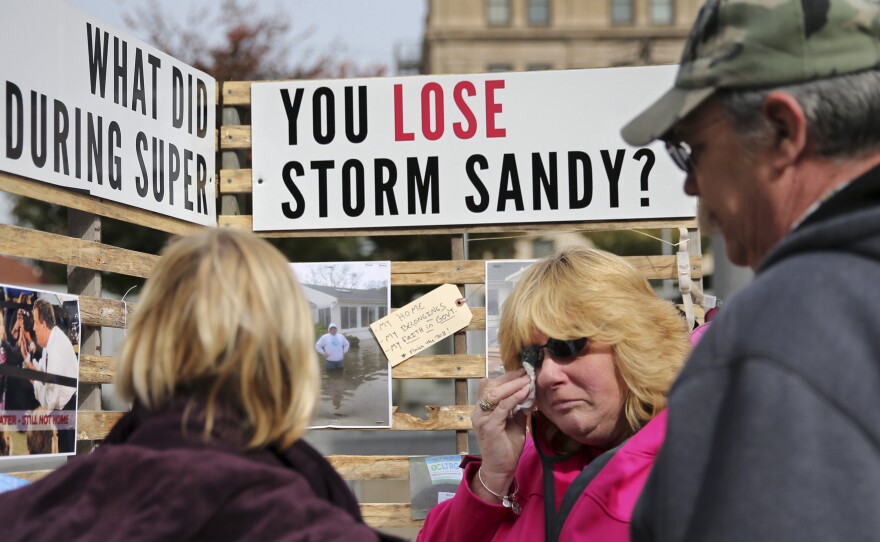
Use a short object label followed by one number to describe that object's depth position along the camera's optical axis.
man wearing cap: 2.27
